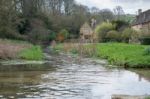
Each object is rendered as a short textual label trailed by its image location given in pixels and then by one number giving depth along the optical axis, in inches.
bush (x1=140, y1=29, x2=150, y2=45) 2275.7
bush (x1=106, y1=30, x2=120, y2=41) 2935.5
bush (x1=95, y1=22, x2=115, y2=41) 3061.0
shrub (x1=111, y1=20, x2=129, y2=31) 3122.5
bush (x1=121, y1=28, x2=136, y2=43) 2755.9
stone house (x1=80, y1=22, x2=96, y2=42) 3549.5
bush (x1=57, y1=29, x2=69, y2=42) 3326.8
